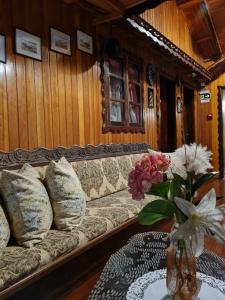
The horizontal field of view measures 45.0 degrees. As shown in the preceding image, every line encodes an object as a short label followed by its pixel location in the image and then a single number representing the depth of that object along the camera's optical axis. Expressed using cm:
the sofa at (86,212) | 138
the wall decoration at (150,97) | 424
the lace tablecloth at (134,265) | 108
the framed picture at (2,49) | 204
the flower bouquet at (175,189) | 89
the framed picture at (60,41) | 249
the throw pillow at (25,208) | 158
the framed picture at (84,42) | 280
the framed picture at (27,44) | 217
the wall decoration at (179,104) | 537
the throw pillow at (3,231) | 147
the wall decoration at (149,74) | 418
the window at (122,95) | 321
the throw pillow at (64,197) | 184
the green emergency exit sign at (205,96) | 643
